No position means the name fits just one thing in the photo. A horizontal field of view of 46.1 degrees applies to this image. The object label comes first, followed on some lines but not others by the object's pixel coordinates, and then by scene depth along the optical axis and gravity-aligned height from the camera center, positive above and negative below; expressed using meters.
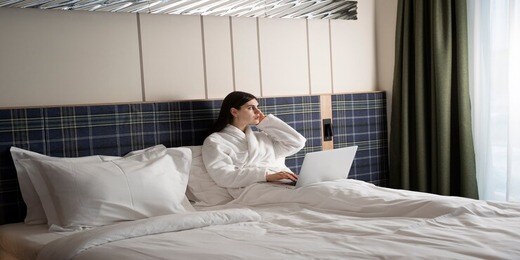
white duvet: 2.08 -0.55
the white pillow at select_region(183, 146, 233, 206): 3.43 -0.52
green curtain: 4.15 -0.13
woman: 3.41 -0.31
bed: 2.19 -0.53
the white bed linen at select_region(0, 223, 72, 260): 2.62 -0.60
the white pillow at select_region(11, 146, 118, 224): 3.04 -0.42
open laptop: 3.20 -0.41
